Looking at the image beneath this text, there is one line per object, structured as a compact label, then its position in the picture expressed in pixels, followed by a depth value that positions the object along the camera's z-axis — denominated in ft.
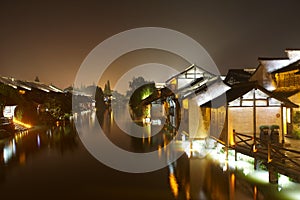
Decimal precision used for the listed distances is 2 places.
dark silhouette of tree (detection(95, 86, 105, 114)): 292.81
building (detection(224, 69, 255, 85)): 86.28
